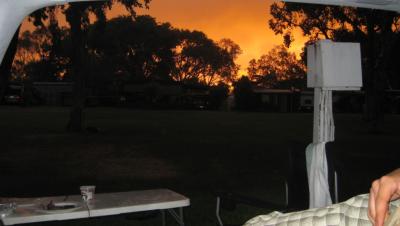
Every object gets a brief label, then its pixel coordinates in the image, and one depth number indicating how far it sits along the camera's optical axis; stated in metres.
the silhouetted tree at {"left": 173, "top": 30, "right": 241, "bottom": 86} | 66.31
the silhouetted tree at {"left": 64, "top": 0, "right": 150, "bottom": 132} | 16.31
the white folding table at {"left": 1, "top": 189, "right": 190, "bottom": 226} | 2.49
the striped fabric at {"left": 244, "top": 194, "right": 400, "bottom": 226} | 1.80
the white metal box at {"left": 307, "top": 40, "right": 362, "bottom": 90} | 3.64
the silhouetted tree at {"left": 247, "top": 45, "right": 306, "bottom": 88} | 74.44
